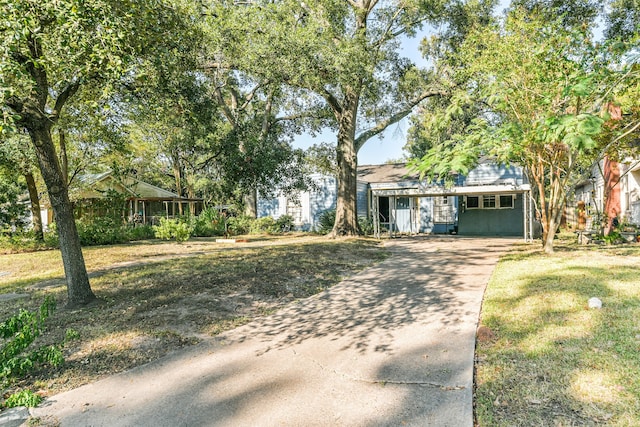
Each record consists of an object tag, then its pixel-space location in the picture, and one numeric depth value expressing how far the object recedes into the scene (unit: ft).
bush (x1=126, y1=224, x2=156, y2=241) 56.34
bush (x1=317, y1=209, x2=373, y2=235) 62.18
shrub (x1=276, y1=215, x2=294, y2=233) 70.69
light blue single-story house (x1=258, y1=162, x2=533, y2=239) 60.39
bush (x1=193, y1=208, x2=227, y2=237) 65.19
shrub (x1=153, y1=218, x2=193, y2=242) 47.03
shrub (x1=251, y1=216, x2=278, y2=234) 69.21
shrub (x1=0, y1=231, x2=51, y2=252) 43.50
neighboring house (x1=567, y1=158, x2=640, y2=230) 44.65
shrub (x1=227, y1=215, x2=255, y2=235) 68.44
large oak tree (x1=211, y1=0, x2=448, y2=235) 37.35
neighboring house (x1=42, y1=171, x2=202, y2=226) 52.60
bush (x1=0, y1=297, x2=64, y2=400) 10.30
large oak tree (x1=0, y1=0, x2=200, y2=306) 13.26
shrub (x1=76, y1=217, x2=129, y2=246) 48.79
